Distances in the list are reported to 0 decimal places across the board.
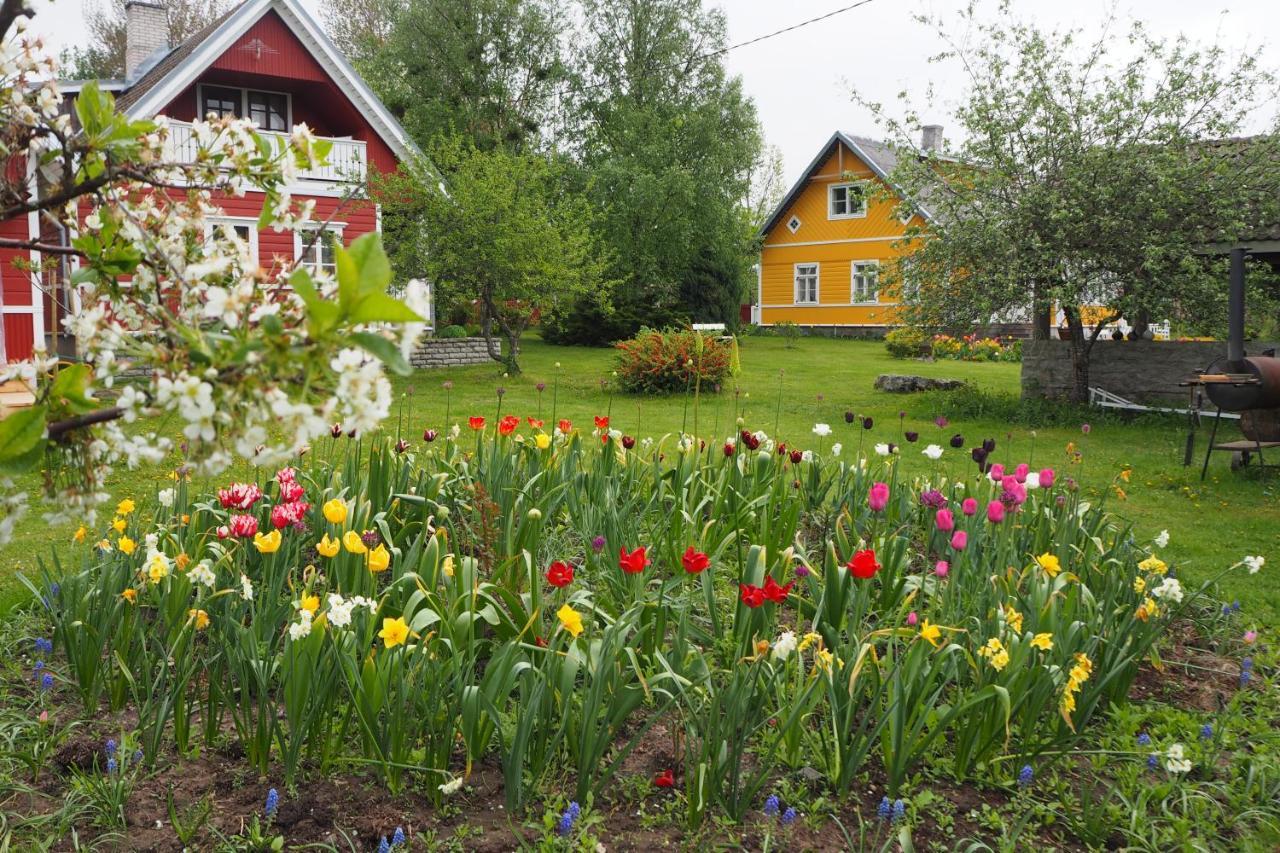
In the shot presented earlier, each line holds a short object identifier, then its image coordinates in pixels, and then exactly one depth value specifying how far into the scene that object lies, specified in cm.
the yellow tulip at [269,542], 277
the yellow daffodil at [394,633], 238
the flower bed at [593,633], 255
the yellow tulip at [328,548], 280
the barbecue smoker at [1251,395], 751
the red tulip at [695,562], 250
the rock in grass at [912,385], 1480
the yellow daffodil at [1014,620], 287
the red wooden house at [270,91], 1644
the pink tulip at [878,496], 328
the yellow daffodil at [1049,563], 312
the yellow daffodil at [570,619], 241
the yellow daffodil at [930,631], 258
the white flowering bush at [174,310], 127
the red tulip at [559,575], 248
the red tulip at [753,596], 248
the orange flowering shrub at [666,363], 1335
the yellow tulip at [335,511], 282
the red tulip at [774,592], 250
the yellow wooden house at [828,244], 2914
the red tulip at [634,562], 257
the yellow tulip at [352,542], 271
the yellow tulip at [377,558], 268
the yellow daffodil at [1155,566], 347
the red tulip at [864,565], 259
